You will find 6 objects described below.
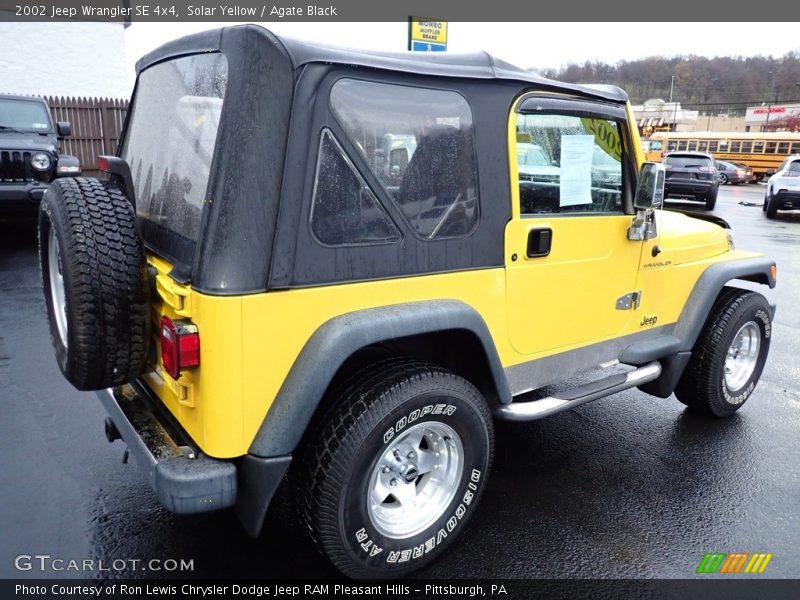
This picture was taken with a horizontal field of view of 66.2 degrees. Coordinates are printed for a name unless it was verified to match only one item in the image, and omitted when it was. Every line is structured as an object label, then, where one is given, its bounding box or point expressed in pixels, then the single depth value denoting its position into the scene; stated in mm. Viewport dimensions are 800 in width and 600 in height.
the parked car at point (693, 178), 17781
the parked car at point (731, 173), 32219
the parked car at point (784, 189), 15555
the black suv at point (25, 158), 8117
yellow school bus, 34281
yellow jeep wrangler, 2059
